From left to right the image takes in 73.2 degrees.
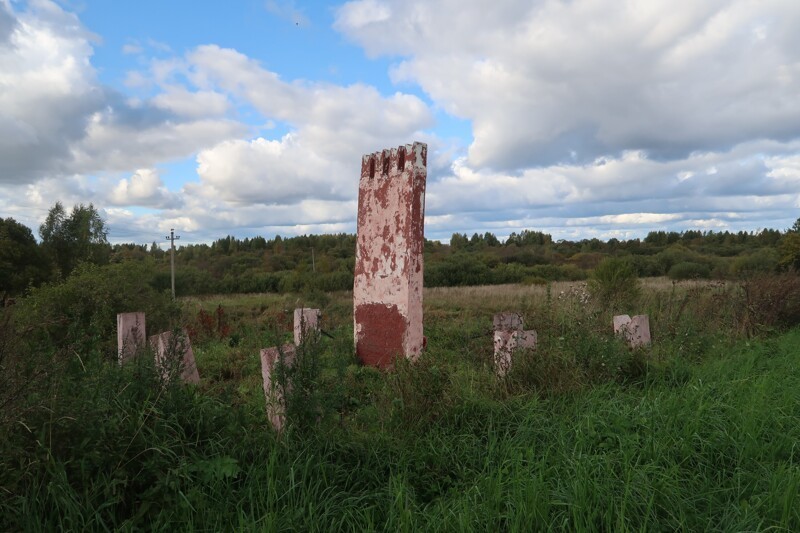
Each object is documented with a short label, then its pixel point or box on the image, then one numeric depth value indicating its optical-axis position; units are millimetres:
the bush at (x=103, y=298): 9992
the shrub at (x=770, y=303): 9038
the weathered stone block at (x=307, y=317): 6076
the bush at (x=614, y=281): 13815
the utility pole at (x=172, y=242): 42191
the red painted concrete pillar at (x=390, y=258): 7293
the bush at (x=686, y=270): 34656
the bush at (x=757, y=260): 29028
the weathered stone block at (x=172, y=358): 3721
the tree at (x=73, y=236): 36572
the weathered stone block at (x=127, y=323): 6268
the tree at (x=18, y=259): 25297
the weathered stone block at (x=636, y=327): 7121
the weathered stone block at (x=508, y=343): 5551
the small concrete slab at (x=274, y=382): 3902
